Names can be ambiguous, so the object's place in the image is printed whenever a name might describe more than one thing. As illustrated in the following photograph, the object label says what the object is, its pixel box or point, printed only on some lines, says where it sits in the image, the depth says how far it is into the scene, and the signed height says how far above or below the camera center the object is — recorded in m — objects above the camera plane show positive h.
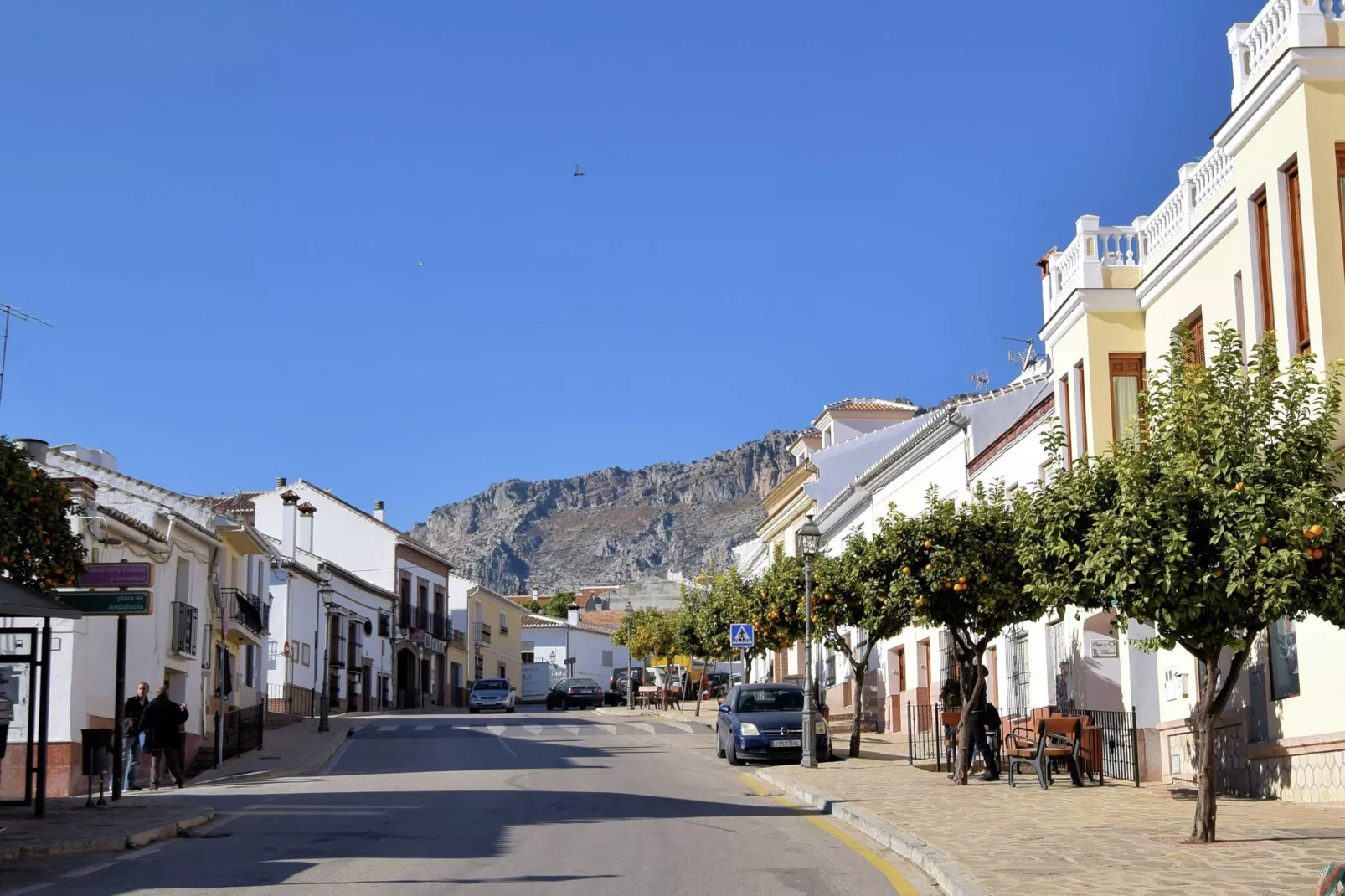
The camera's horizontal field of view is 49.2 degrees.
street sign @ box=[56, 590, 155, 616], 18.05 +1.01
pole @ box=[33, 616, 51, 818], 16.64 -0.43
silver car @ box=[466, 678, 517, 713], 58.59 -0.57
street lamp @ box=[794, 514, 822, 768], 25.58 +0.73
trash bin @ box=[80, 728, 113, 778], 18.17 -0.82
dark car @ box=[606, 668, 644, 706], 73.31 -0.33
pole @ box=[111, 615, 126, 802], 19.09 -0.29
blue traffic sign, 33.81 +1.02
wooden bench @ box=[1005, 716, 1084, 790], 20.59 -0.99
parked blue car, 27.19 -0.93
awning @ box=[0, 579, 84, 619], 14.23 +0.80
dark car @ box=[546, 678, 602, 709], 62.34 -0.54
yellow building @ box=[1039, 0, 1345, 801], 15.59 +4.97
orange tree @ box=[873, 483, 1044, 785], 21.39 +1.54
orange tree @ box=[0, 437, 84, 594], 15.83 +1.72
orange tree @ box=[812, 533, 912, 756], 22.69 +1.38
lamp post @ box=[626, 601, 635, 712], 58.73 -0.22
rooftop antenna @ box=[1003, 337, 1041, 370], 43.77 +9.51
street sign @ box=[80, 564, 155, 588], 18.56 +1.37
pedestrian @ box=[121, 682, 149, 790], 23.34 -0.76
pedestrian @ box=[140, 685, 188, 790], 22.84 -0.72
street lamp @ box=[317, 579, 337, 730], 38.25 +2.15
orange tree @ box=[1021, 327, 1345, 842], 12.77 +1.36
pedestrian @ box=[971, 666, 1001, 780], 22.25 -0.91
